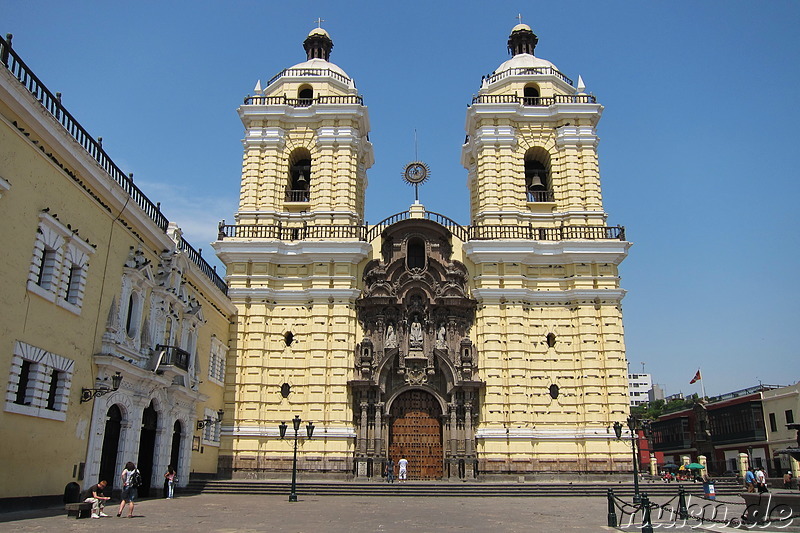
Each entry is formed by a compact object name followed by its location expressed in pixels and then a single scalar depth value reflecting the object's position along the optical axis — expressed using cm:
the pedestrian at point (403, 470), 2786
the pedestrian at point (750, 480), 2365
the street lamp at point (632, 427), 2100
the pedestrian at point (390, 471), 2686
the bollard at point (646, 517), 1267
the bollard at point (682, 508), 1569
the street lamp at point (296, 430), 2176
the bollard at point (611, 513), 1527
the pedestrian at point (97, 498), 1529
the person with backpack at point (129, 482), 1642
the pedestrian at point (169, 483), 2208
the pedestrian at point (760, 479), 2218
